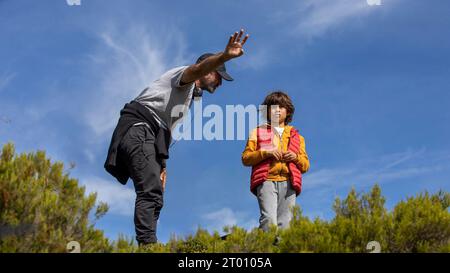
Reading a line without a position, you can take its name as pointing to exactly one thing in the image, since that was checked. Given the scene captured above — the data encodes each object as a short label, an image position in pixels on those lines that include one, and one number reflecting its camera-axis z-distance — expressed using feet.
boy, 26.23
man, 21.89
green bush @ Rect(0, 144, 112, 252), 17.17
